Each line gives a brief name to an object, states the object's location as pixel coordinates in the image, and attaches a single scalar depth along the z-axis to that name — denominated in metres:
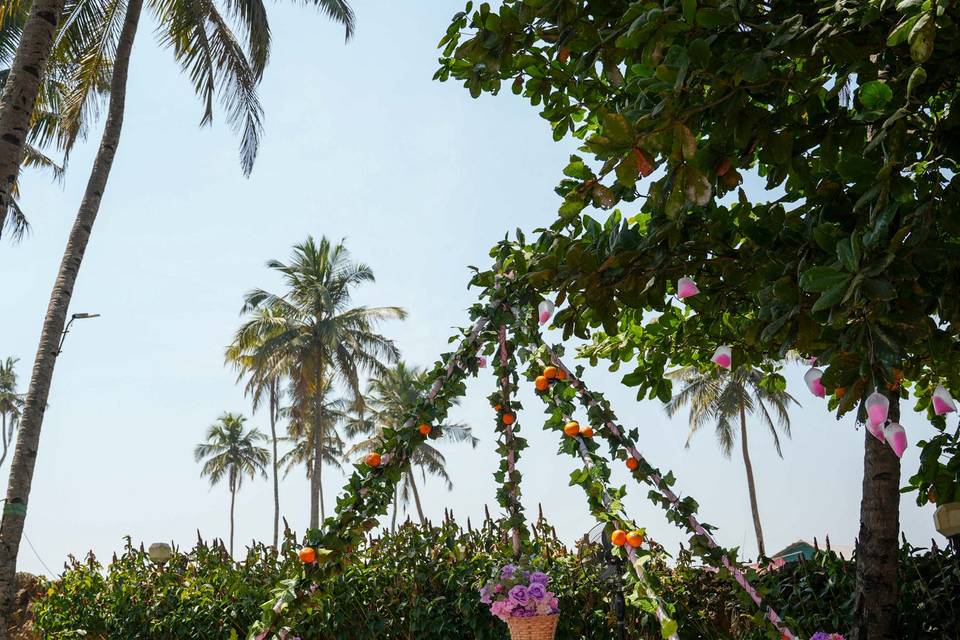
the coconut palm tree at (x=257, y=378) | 25.31
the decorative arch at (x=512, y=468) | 4.84
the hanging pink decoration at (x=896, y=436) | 1.92
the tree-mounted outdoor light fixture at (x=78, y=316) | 7.59
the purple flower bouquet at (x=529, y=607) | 4.70
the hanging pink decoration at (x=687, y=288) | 2.42
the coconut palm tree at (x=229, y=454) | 41.50
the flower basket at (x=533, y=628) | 4.69
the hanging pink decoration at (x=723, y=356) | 2.99
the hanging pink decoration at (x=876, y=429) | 1.83
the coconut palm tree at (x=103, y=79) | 6.74
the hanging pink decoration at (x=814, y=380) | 2.38
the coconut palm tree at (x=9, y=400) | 36.34
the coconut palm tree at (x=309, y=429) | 26.11
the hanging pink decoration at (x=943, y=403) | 2.11
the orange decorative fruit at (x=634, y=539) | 4.70
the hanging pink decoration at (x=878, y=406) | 1.77
